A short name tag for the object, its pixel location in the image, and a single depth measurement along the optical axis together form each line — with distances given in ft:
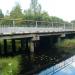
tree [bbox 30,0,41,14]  112.26
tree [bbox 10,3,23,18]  88.67
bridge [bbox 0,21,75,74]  32.11
